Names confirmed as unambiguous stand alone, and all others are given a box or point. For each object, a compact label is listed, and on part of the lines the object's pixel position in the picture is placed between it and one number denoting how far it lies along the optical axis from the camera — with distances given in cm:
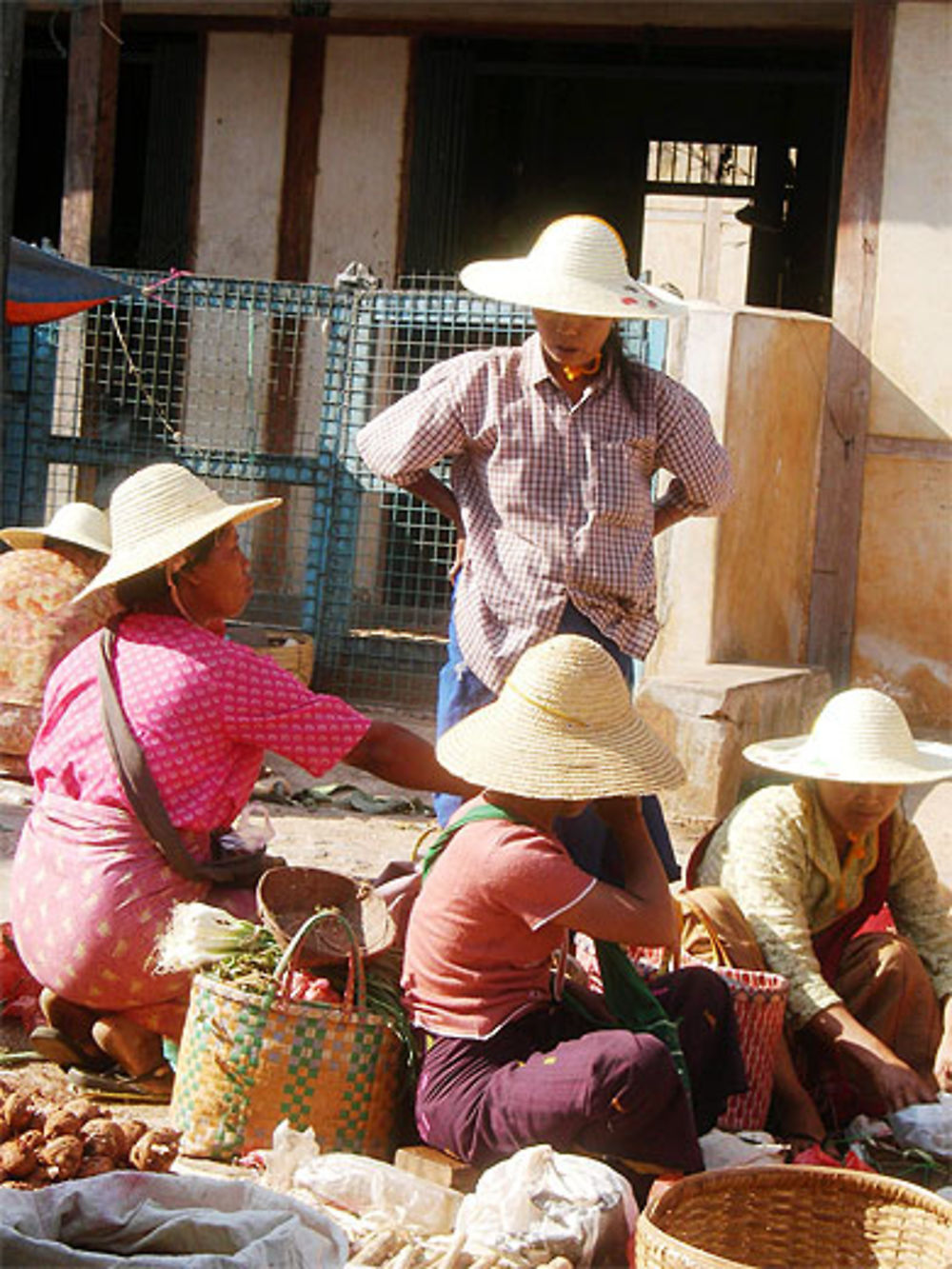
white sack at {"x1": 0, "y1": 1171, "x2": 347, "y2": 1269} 259
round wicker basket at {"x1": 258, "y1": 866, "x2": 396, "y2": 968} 390
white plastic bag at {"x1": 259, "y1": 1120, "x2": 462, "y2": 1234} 345
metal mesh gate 961
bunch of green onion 394
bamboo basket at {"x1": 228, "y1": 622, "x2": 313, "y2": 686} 898
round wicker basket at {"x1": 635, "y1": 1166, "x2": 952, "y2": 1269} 331
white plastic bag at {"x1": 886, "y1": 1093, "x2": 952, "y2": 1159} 412
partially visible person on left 738
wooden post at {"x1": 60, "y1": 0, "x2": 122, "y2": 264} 1051
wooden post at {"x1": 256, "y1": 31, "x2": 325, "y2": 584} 1099
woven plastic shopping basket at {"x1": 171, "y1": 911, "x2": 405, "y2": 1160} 375
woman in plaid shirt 457
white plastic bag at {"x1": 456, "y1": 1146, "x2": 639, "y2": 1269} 326
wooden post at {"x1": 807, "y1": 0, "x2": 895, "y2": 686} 921
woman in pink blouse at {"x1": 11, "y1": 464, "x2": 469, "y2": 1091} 409
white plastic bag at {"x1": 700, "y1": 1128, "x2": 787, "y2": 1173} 385
